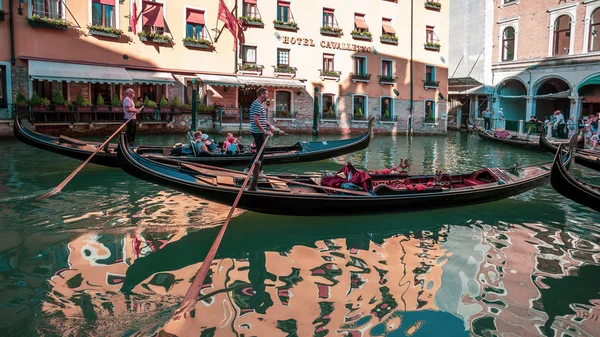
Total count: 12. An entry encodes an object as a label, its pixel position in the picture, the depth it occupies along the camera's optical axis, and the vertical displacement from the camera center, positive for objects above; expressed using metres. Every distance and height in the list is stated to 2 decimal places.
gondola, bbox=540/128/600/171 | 7.02 -0.53
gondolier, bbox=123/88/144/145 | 6.17 +0.11
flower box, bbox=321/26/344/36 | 14.51 +2.58
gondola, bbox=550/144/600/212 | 4.11 -0.55
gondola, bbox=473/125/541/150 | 11.20 -0.46
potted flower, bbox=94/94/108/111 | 11.04 +0.31
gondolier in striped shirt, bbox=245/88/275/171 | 4.81 +0.00
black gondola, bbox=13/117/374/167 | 6.12 -0.42
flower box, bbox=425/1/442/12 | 16.22 +3.73
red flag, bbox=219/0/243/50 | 12.50 +2.49
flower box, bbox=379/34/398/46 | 15.61 +2.51
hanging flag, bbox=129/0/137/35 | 11.65 +2.35
